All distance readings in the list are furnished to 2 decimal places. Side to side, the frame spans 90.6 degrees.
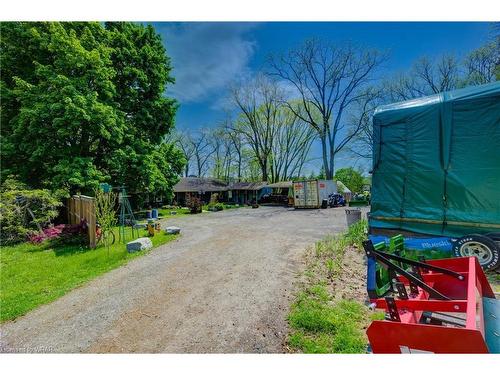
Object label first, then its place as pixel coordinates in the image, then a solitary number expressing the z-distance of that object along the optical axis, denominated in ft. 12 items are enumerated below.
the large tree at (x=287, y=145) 136.17
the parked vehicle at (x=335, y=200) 81.01
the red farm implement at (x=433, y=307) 6.16
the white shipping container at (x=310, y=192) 76.89
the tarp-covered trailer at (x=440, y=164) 16.55
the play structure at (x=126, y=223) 33.49
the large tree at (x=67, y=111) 41.88
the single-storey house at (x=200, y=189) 116.78
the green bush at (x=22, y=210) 34.04
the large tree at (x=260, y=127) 131.26
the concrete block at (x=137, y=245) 27.17
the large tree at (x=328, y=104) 89.51
